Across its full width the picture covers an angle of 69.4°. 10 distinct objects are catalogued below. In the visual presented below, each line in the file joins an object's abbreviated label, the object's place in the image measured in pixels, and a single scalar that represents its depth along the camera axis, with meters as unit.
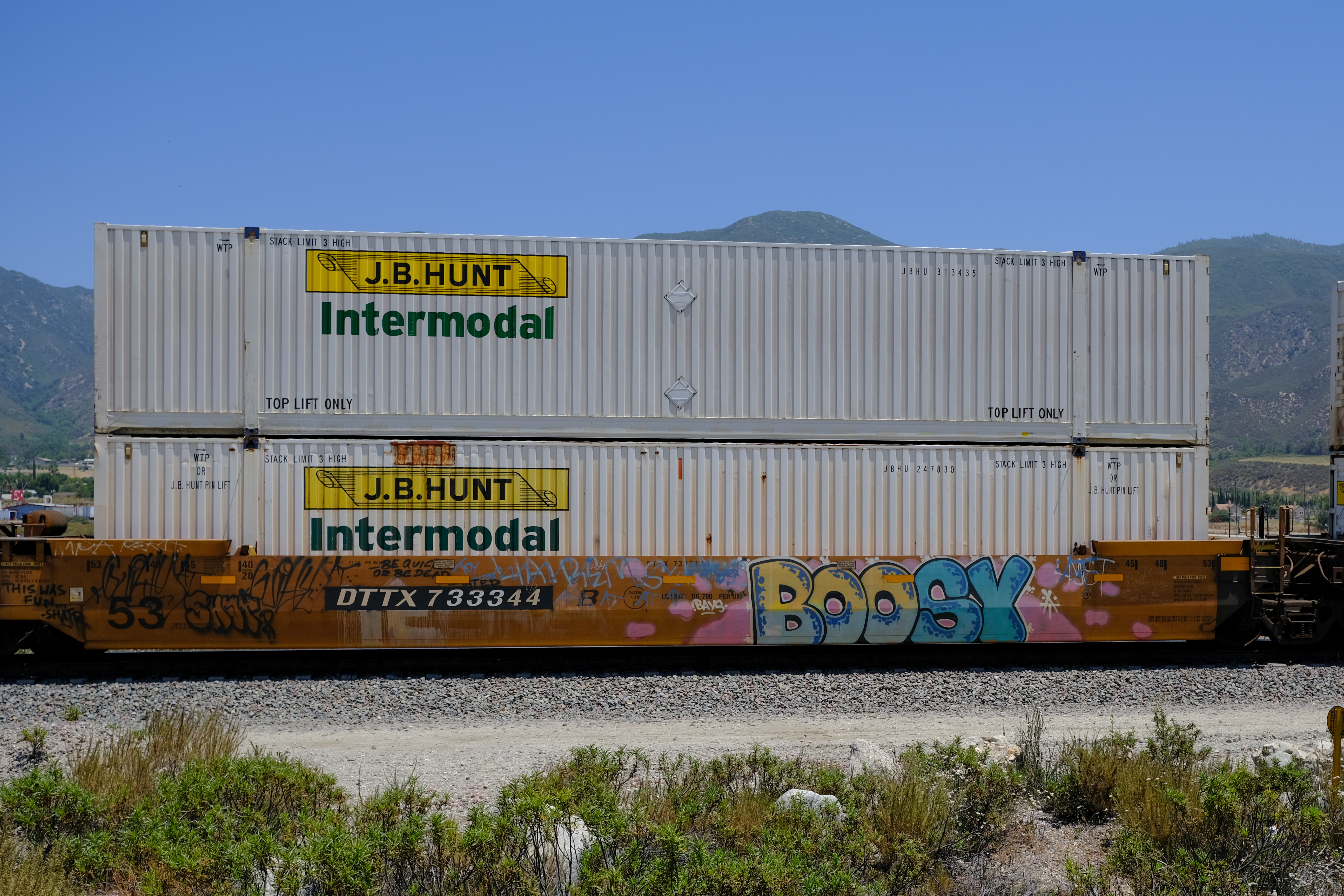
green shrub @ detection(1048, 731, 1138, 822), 7.19
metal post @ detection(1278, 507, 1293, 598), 12.36
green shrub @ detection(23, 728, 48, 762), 8.31
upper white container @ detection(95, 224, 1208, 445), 11.77
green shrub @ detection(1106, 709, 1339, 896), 5.80
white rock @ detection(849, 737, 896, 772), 7.84
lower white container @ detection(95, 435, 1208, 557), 11.61
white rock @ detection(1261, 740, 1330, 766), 7.89
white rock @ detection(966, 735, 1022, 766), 8.29
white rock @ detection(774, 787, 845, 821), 6.68
